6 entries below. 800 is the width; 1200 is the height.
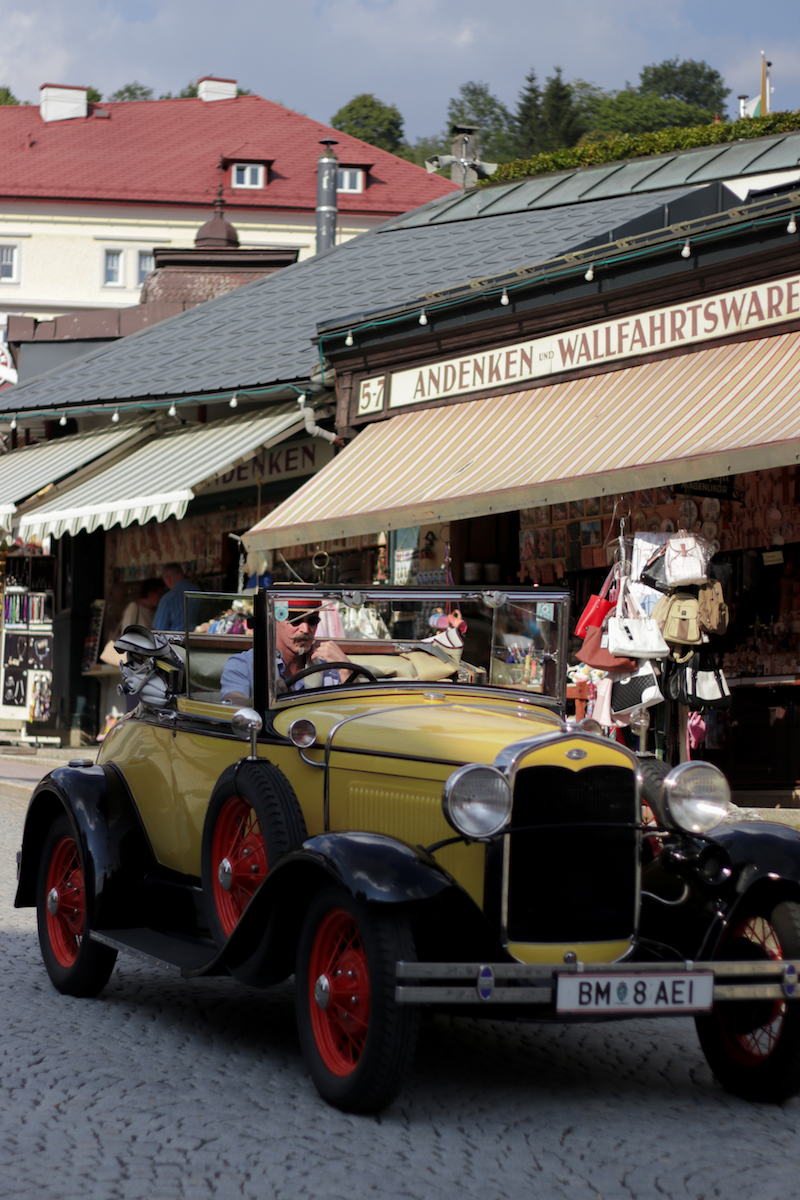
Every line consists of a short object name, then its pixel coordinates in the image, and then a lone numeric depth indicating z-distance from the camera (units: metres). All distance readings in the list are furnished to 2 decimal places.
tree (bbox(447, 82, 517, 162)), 86.62
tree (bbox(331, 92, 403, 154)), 85.31
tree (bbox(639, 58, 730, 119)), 90.38
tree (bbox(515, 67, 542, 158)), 78.62
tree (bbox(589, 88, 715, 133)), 79.25
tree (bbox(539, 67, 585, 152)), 77.75
